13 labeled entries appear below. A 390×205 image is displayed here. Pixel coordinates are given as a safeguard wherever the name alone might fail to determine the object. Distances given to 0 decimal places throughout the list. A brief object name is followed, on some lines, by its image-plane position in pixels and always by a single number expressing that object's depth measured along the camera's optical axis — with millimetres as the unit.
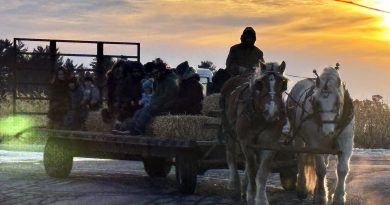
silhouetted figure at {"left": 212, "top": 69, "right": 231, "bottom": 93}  13695
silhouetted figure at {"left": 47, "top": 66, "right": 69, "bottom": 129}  15406
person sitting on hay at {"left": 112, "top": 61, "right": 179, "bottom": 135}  12914
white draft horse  9461
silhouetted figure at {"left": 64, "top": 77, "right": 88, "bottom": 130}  15031
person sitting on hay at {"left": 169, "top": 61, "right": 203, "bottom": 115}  12906
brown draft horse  9523
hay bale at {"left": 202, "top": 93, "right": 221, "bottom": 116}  13180
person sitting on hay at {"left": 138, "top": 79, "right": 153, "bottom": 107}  14086
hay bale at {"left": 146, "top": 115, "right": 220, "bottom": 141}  12219
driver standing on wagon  12727
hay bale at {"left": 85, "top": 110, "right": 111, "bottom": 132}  14898
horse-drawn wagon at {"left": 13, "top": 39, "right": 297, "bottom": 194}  11688
